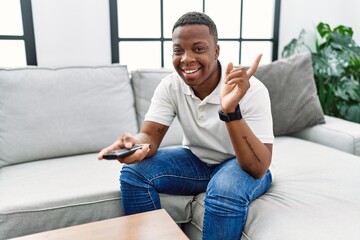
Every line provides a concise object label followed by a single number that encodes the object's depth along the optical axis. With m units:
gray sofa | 1.14
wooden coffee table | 0.89
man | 1.07
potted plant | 2.29
